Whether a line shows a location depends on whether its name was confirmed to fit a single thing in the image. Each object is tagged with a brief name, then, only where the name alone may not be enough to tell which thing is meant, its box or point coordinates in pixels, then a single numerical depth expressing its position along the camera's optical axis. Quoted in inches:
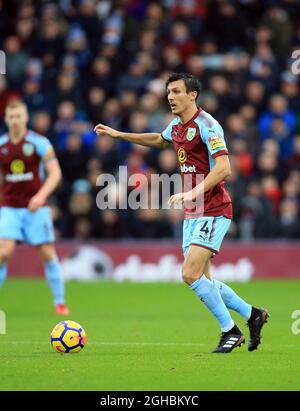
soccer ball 741.9
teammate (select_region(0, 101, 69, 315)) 1034.7
